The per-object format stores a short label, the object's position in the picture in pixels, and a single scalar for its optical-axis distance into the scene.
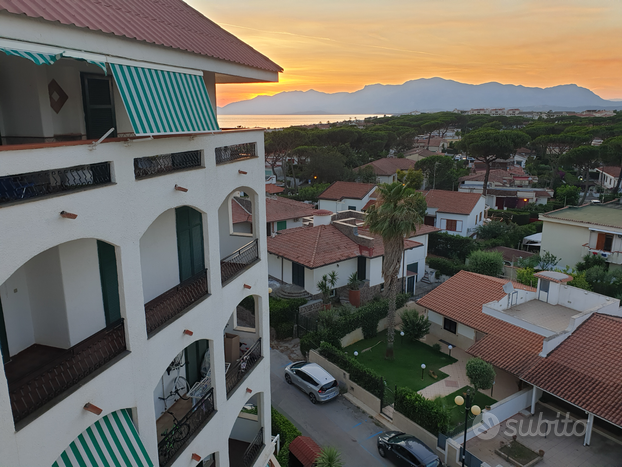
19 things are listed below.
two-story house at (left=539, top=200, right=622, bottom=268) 36.22
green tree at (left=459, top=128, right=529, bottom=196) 69.00
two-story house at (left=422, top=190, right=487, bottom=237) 47.72
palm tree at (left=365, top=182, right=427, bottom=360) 24.06
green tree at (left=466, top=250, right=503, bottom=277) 35.56
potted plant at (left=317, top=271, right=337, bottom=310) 29.64
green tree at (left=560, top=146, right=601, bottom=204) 67.56
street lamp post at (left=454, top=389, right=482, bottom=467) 15.21
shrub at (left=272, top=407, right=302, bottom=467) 16.53
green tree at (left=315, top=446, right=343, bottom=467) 15.45
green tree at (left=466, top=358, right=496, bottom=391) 19.75
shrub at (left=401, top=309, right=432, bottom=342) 26.88
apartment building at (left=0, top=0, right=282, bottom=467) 6.36
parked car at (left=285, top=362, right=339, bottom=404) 21.72
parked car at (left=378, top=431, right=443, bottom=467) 17.05
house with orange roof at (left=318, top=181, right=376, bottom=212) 55.47
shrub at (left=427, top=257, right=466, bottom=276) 38.06
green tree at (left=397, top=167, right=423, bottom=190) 63.28
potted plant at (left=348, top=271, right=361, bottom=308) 31.11
